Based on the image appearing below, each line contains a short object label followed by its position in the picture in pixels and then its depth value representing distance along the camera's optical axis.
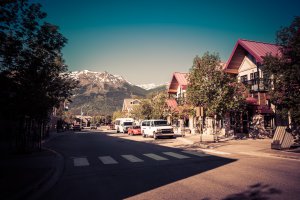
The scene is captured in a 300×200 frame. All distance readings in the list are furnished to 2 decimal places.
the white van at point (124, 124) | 43.47
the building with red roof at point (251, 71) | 24.62
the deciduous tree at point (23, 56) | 9.26
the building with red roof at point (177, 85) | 40.34
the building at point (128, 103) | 91.25
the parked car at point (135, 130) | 35.28
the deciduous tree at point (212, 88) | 21.64
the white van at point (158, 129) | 26.05
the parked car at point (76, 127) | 63.91
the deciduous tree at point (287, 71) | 12.93
